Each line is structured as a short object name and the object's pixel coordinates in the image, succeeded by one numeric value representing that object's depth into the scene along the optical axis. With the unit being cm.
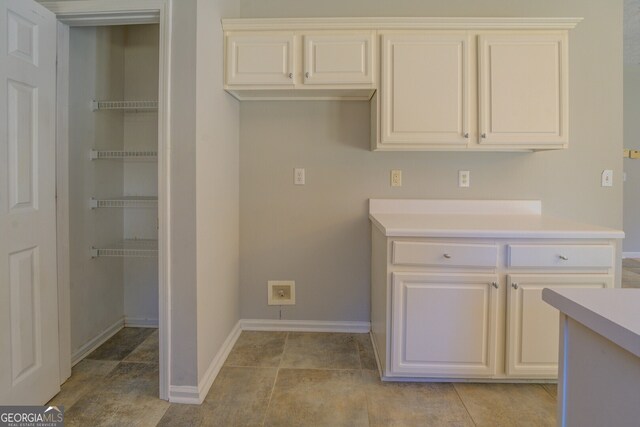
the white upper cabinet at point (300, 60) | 204
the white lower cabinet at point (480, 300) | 171
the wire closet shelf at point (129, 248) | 216
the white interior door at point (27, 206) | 139
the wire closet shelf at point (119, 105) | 216
